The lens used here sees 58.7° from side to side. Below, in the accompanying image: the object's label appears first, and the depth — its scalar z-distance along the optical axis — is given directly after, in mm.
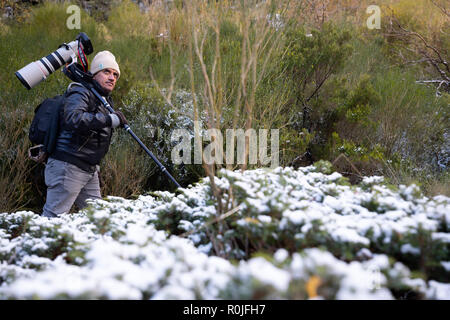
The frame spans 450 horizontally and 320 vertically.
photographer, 3629
